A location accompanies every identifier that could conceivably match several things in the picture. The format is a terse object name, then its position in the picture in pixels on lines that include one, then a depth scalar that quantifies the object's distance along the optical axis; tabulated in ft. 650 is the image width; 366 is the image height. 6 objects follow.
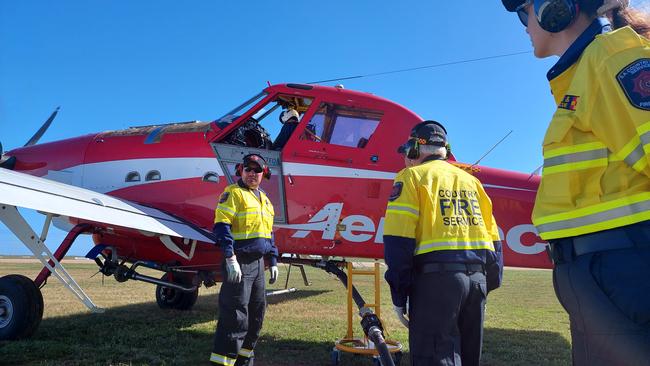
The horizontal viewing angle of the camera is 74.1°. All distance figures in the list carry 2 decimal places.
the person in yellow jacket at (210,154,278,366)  14.12
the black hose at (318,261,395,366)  10.38
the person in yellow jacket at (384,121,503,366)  8.36
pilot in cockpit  21.99
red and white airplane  17.63
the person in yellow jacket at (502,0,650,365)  3.94
